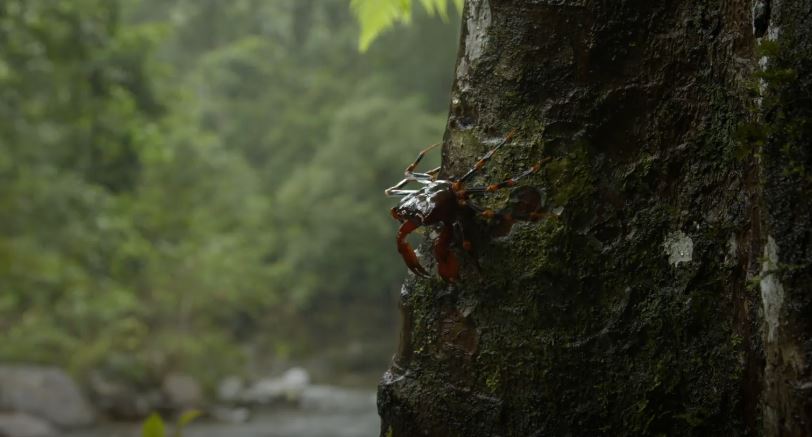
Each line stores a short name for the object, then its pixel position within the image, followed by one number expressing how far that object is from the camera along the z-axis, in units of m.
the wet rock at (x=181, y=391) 11.65
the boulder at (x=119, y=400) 10.95
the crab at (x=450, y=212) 1.51
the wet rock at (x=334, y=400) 12.00
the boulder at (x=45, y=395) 9.89
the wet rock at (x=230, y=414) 11.32
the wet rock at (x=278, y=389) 12.70
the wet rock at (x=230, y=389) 12.51
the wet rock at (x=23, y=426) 9.30
